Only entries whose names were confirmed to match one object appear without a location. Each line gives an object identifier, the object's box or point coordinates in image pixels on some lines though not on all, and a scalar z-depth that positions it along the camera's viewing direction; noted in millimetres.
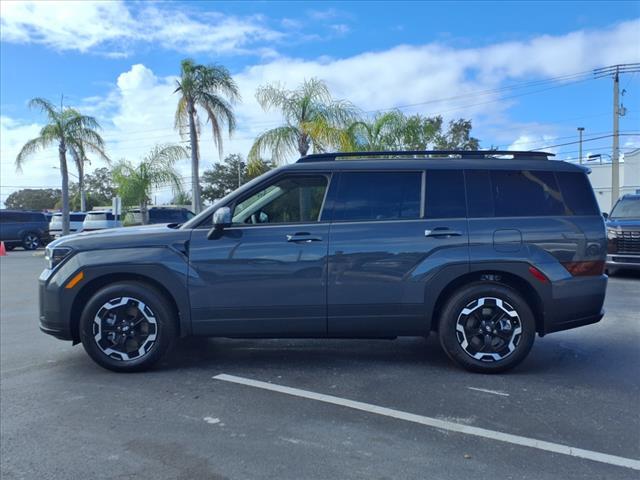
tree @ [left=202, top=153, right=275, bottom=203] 74000
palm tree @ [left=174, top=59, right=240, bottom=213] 19875
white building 41156
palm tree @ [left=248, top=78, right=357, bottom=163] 15750
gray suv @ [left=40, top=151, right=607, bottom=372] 4754
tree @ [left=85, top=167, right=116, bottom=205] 79562
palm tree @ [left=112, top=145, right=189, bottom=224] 24891
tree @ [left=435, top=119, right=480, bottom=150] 44281
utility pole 26656
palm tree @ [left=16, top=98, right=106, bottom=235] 20438
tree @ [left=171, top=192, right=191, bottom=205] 26650
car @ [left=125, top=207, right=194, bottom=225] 25250
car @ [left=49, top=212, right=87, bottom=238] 27406
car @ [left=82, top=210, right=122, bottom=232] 24688
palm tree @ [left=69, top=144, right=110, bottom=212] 21266
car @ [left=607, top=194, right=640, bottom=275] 10766
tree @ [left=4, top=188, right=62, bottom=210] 86750
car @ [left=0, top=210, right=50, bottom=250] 24891
